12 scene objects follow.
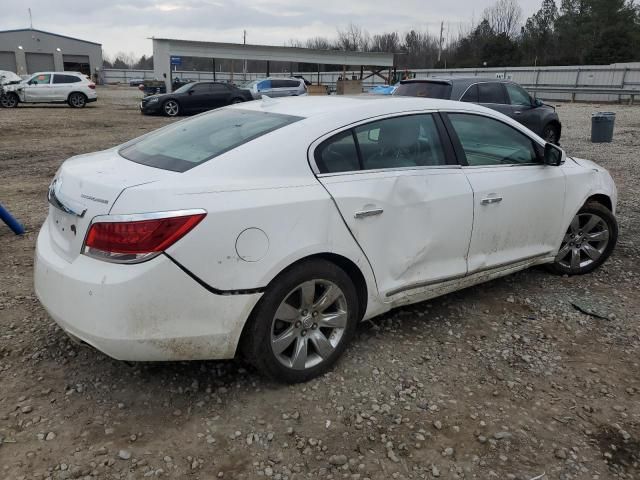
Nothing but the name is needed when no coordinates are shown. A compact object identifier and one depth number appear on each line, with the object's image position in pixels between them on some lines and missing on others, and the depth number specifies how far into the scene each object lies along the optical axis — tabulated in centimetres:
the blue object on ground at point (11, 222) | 534
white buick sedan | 247
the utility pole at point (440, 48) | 7929
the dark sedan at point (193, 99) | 2177
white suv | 2359
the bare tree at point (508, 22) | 7838
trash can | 1355
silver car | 2442
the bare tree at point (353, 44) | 8731
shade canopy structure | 3250
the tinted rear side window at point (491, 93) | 1048
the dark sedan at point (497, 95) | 981
